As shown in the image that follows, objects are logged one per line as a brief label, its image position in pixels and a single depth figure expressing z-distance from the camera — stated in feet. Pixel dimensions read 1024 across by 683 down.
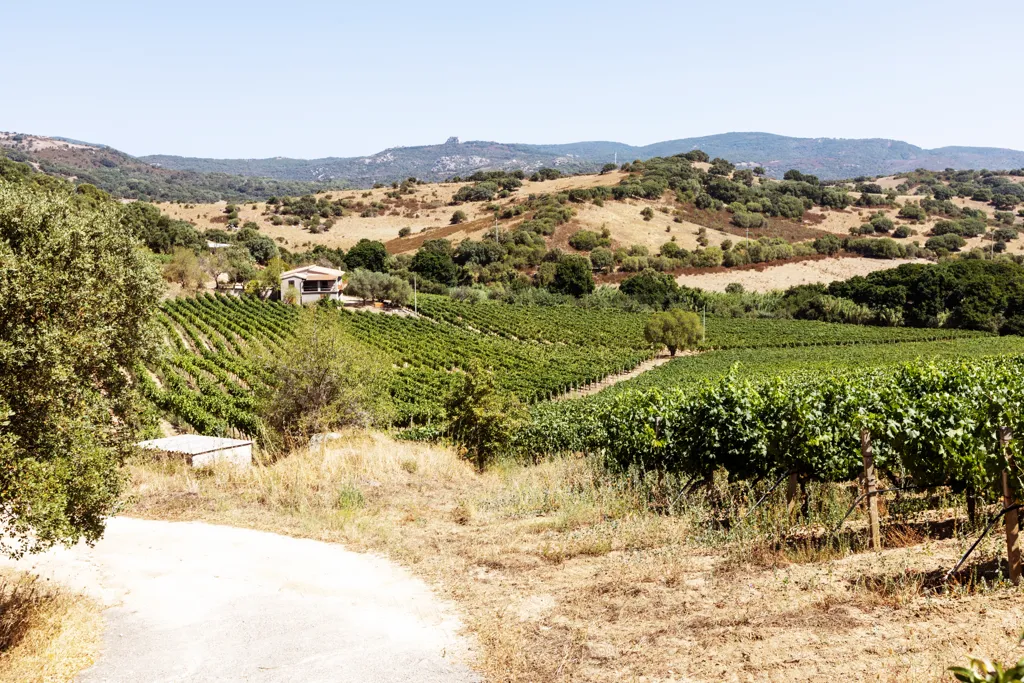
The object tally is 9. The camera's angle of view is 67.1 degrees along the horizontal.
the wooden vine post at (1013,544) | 25.49
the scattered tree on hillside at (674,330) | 230.27
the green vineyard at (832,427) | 35.29
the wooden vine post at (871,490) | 32.81
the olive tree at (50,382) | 26.73
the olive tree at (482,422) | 77.05
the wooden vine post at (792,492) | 41.22
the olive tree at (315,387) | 82.23
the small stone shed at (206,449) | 63.77
